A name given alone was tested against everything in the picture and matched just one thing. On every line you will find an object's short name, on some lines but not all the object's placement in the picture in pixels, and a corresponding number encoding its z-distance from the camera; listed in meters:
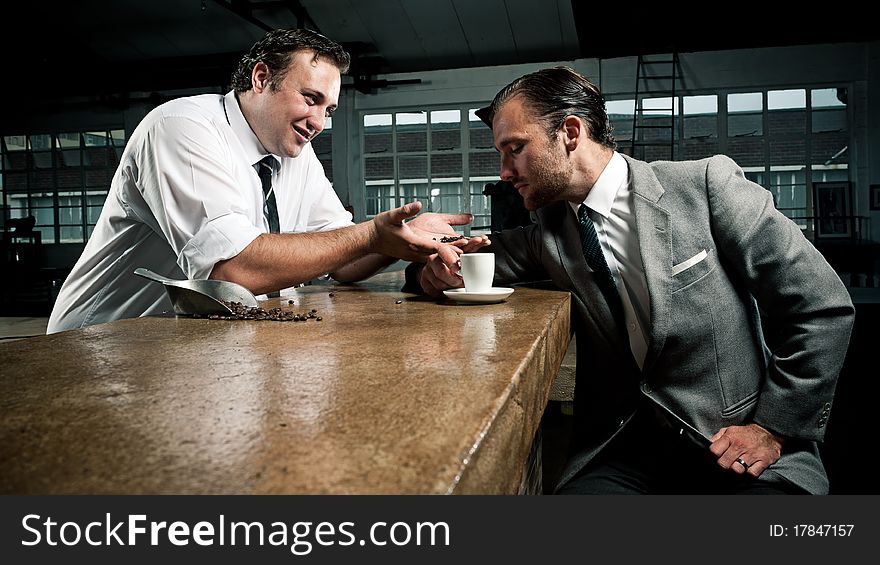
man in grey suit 1.45
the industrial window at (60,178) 10.59
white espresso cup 1.52
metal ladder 8.77
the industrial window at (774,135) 8.55
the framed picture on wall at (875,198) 8.34
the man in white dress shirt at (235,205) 1.58
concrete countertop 0.44
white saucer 1.44
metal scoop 1.35
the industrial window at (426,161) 9.59
